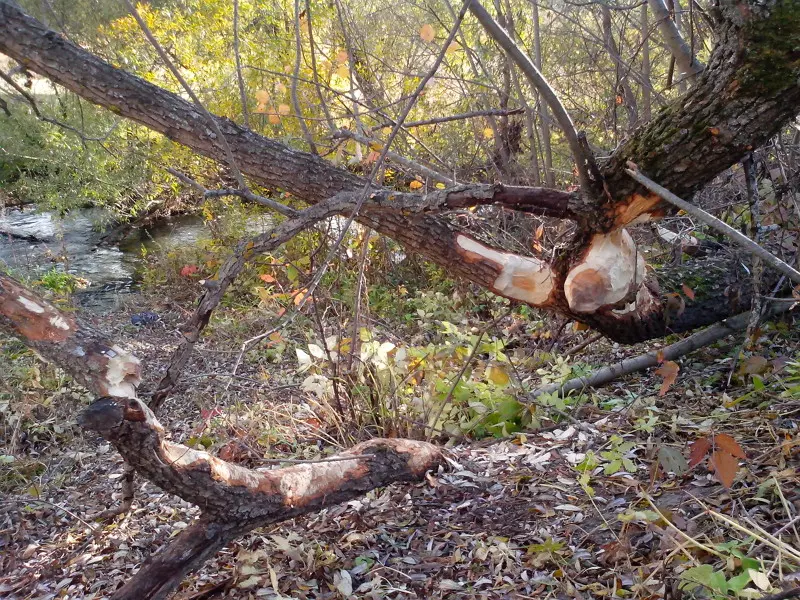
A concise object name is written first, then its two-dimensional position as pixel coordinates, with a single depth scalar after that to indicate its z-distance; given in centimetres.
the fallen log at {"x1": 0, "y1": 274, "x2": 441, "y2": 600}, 178
